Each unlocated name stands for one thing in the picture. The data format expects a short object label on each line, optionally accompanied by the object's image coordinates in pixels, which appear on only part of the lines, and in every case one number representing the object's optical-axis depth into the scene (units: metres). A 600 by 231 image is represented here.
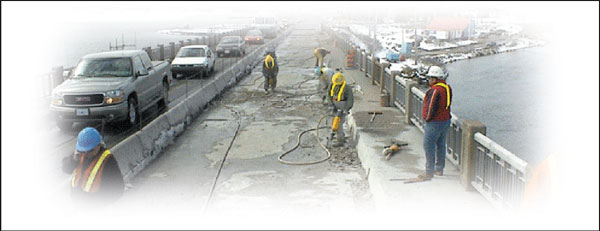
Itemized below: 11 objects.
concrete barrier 10.49
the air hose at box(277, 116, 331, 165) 11.46
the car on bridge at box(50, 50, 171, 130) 14.11
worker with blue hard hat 5.90
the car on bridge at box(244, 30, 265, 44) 60.28
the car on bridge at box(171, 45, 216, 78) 28.66
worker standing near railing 8.66
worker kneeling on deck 14.73
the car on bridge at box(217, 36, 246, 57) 41.31
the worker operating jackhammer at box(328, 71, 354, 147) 12.20
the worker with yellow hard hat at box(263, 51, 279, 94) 20.80
